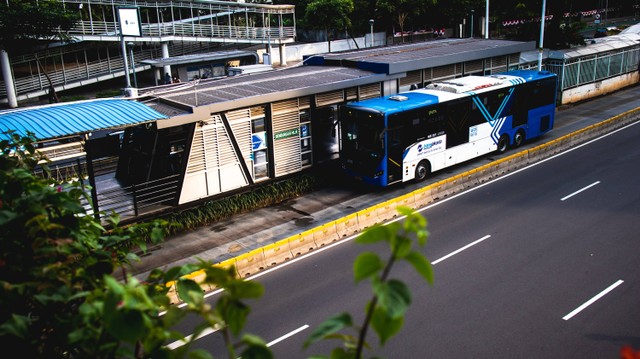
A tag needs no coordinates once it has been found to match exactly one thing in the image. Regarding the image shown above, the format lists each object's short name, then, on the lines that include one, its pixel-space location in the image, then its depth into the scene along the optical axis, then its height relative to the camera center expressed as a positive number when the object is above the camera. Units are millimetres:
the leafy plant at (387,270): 2611 -1163
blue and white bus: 18875 -4080
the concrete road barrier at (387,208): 14148 -5601
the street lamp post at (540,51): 28428 -2516
